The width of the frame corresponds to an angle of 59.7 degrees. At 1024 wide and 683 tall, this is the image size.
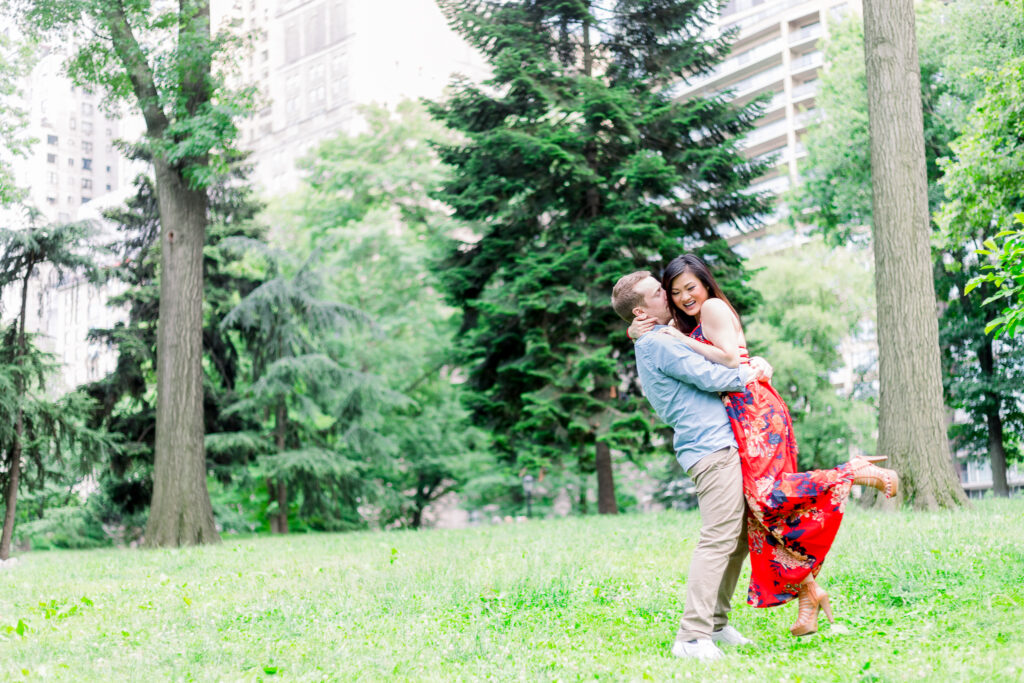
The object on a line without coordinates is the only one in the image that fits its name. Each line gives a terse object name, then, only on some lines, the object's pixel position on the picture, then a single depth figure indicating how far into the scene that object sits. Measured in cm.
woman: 437
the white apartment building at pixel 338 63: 7400
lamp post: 2847
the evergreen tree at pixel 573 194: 1708
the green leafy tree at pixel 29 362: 1448
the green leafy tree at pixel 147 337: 2098
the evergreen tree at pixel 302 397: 2252
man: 435
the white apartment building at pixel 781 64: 6575
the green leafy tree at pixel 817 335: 2819
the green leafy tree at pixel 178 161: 1482
